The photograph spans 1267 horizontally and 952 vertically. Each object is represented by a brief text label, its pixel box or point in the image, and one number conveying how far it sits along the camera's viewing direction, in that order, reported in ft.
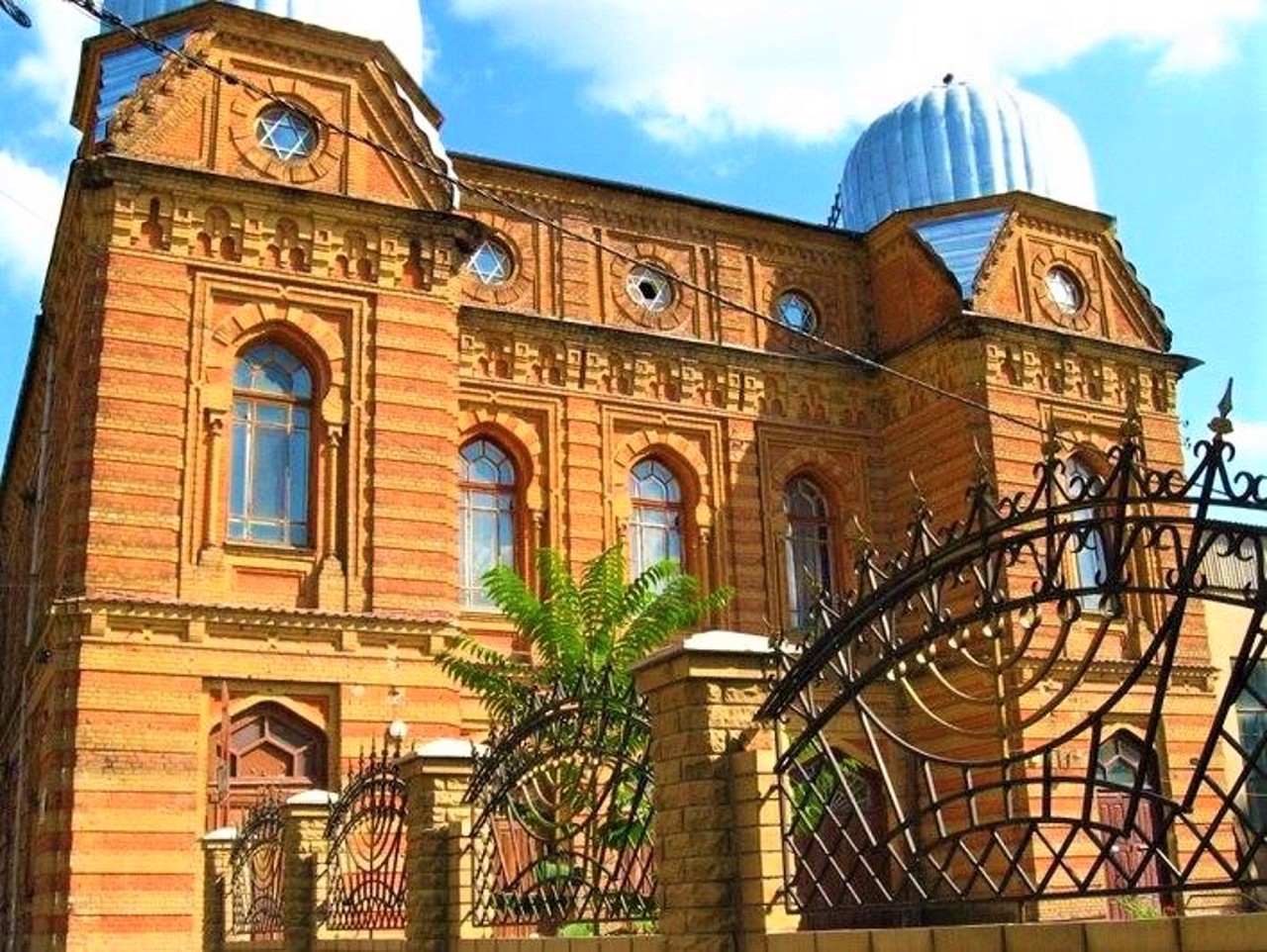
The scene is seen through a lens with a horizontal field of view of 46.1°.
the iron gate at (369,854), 38.11
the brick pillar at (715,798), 22.85
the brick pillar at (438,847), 33.06
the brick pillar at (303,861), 42.01
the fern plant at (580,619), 53.57
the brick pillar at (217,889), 48.06
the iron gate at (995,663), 17.17
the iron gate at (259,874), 45.29
